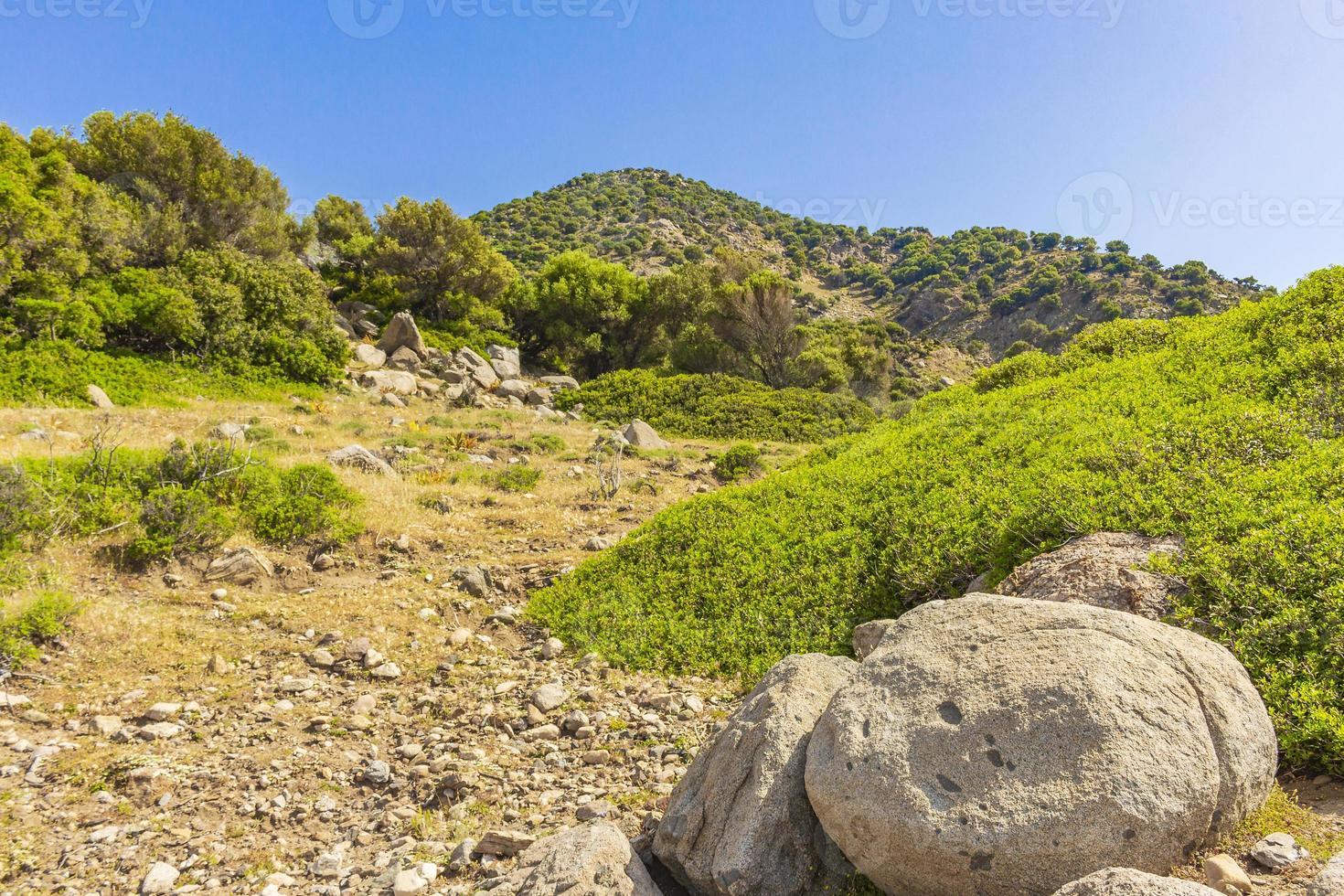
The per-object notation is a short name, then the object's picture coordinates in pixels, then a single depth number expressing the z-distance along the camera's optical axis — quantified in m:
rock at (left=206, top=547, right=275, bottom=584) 7.79
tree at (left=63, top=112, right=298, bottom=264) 24.34
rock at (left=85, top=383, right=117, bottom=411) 17.43
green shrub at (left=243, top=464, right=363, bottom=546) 8.98
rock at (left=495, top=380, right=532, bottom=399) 29.05
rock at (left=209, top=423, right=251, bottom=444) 14.00
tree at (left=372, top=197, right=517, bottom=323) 35.88
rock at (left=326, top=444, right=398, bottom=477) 13.12
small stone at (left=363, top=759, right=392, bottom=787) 4.64
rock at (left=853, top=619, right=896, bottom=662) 5.29
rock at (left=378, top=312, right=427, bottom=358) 30.03
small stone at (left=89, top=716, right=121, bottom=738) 4.84
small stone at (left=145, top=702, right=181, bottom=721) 5.10
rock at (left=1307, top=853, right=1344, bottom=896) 1.93
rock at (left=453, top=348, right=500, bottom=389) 30.16
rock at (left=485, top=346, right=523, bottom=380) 33.25
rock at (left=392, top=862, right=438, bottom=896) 3.53
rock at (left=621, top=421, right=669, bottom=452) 22.01
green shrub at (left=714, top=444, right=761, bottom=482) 17.28
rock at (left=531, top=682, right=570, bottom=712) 5.69
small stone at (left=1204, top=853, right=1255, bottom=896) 2.42
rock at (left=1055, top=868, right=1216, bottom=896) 2.00
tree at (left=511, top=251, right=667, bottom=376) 38.00
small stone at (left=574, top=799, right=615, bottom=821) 4.23
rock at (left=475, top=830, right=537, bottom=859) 3.81
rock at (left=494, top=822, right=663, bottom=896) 2.91
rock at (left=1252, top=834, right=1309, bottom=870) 2.55
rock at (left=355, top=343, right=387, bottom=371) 28.09
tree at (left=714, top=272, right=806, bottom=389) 36.84
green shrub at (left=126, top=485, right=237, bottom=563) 7.61
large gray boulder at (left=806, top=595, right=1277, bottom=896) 2.51
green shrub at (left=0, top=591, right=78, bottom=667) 5.43
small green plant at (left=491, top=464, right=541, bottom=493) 13.67
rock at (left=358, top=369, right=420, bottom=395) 25.59
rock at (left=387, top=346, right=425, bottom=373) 28.75
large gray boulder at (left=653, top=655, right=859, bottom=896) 3.10
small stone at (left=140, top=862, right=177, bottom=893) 3.48
